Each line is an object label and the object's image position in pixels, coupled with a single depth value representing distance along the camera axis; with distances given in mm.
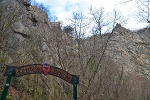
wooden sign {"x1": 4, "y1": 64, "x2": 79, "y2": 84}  5438
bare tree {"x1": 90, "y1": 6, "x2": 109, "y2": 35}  9612
